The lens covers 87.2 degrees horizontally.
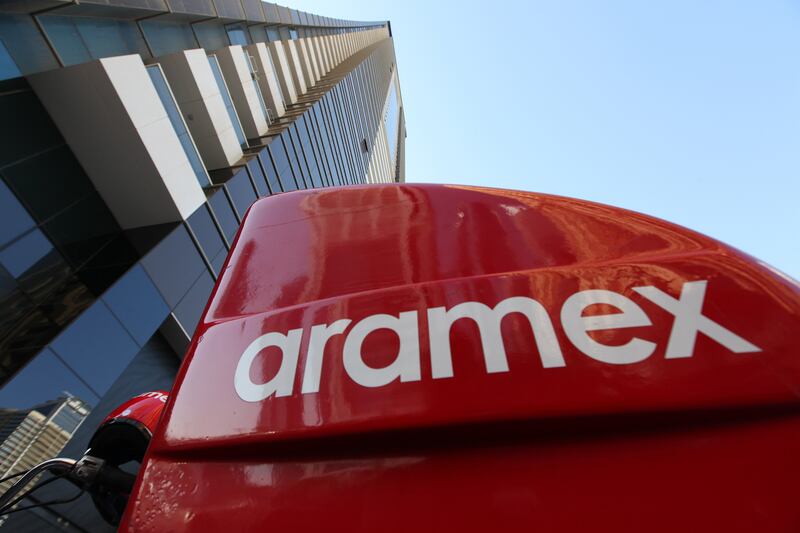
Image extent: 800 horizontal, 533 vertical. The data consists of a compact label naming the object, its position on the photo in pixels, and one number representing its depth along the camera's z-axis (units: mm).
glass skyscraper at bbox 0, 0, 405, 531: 4987
